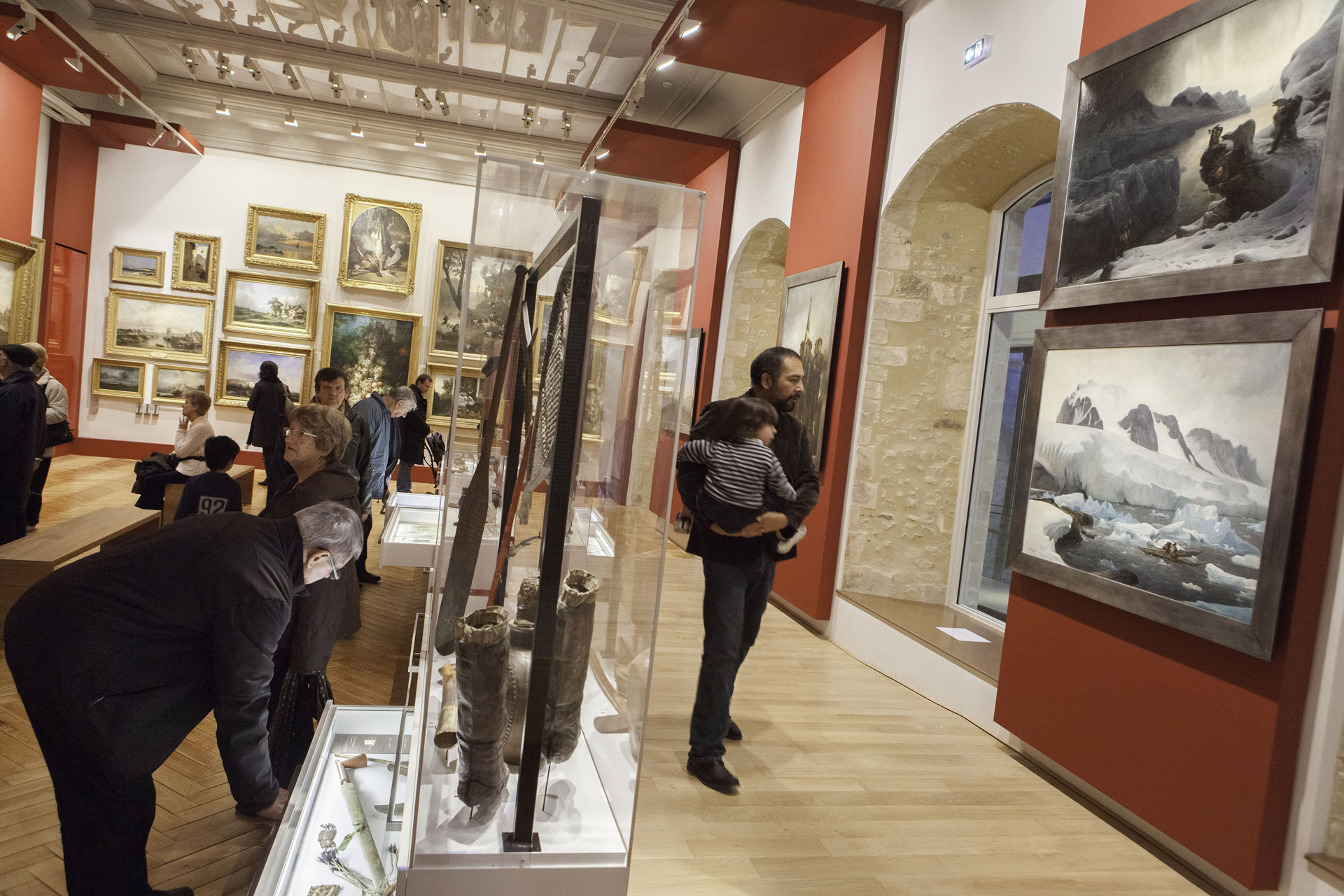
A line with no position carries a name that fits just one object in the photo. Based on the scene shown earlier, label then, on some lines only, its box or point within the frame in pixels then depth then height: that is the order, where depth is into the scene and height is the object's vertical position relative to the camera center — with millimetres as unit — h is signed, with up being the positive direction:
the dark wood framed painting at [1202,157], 3123 +1278
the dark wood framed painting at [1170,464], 3184 -21
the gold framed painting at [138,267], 13484 +1200
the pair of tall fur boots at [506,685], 1952 -705
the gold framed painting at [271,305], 13844 +860
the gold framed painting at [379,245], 14031 +2053
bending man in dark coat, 2131 -804
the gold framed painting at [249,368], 13867 -183
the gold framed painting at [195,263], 13602 +1371
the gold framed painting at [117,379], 13555 -607
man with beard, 3635 -638
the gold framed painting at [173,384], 13734 -576
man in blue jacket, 5977 -459
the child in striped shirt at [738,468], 3539 -231
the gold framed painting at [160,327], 13555 +301
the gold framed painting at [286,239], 13766 +1953
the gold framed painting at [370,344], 14125 +428
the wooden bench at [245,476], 9641 -1389
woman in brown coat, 3314 -969
